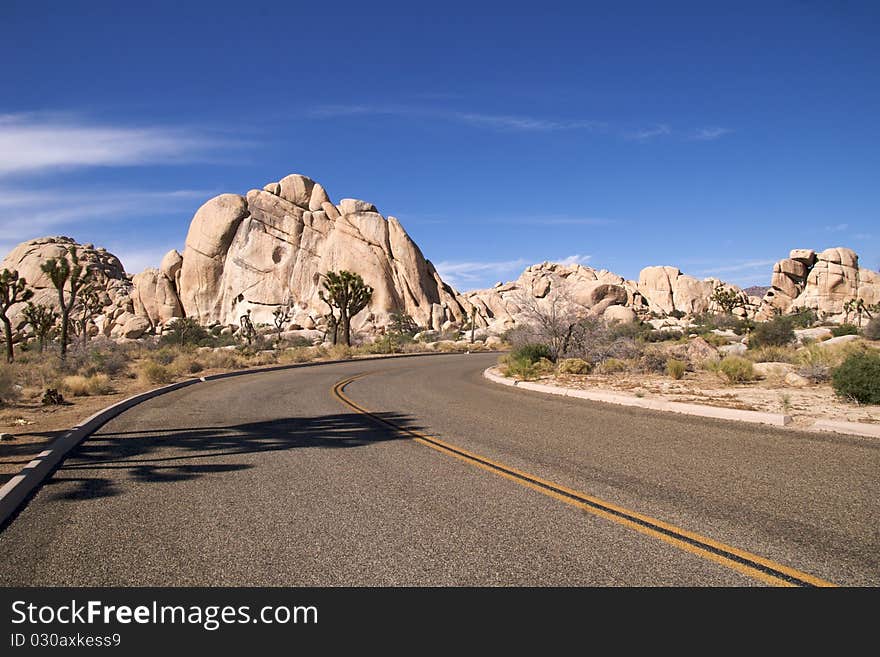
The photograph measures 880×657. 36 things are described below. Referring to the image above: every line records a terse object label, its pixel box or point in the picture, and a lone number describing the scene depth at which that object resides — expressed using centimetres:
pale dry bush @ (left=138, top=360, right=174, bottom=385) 2061
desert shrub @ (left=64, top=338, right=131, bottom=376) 2332
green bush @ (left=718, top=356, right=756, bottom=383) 1645
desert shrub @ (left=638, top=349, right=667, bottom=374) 1950
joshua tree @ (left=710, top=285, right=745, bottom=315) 6769
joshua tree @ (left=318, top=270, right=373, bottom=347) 4734
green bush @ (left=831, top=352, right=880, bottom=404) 1141
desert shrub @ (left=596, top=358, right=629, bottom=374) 2003
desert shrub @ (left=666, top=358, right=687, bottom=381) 1745
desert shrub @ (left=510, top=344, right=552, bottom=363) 2225
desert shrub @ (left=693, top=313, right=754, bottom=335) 4354
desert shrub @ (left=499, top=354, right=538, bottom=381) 2003
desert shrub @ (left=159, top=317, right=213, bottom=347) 5422
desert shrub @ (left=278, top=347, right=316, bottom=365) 3494
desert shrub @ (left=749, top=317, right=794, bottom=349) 2820
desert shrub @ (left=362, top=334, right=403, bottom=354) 4519
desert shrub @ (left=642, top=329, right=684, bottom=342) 3798
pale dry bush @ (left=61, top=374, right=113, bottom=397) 1694
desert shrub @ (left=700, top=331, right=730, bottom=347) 3154
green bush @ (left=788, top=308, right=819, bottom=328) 4625
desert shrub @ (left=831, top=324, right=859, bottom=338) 3131
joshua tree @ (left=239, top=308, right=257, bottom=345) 5760
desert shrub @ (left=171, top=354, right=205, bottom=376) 2421
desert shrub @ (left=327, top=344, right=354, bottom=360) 4028
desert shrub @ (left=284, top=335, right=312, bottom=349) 5429
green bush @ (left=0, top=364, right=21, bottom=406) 1457
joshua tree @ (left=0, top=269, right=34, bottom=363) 3256
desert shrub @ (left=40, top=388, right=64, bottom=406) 1480
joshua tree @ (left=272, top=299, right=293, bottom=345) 7394
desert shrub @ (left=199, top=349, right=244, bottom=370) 2920
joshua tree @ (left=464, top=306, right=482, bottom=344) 8828
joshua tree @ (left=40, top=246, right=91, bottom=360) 3056
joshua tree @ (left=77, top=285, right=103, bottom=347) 4781
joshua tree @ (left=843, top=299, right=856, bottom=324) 6402
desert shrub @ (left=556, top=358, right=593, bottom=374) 2017
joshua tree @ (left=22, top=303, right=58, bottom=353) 4434
